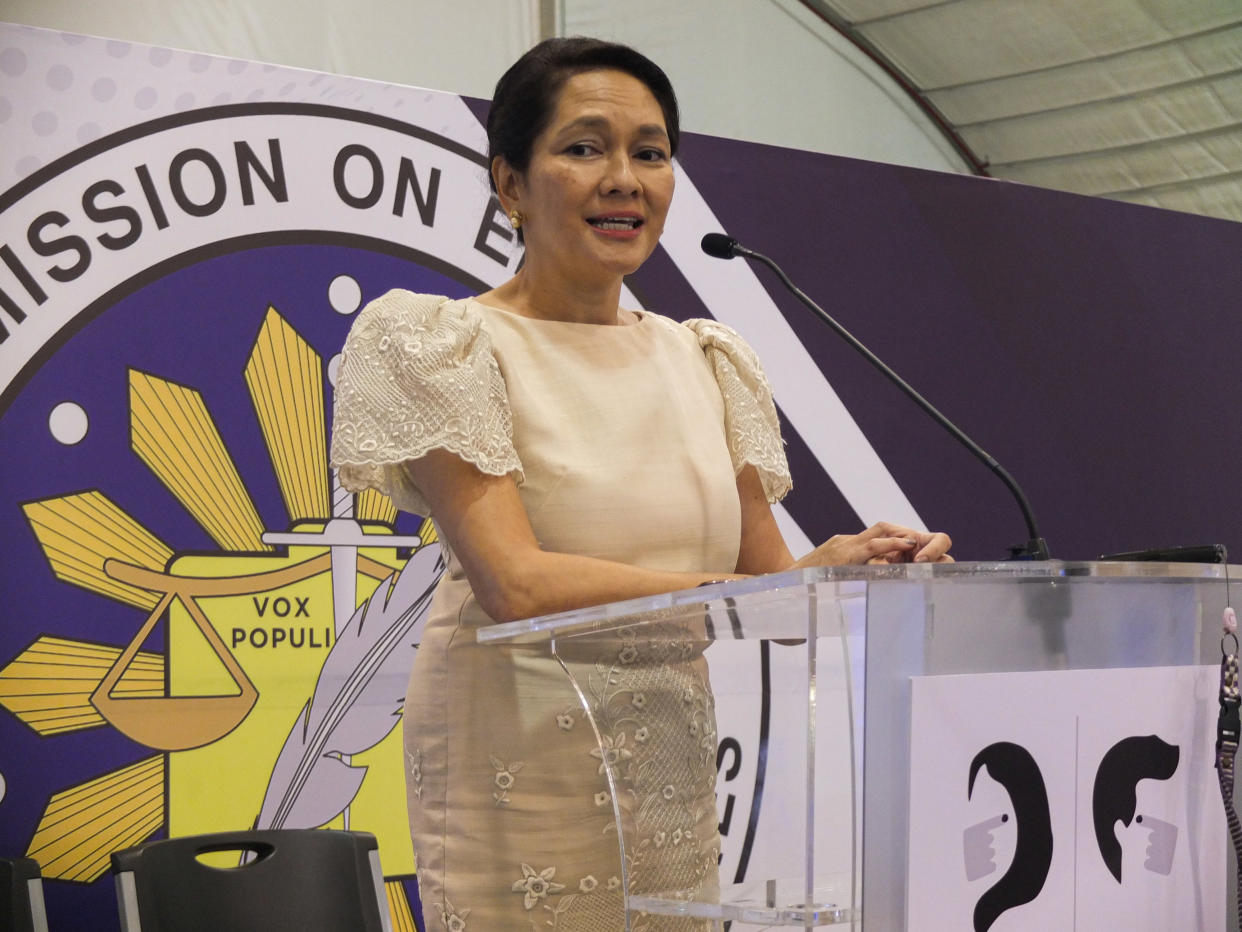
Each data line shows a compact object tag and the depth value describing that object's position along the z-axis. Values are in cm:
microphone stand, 447
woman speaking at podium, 441
